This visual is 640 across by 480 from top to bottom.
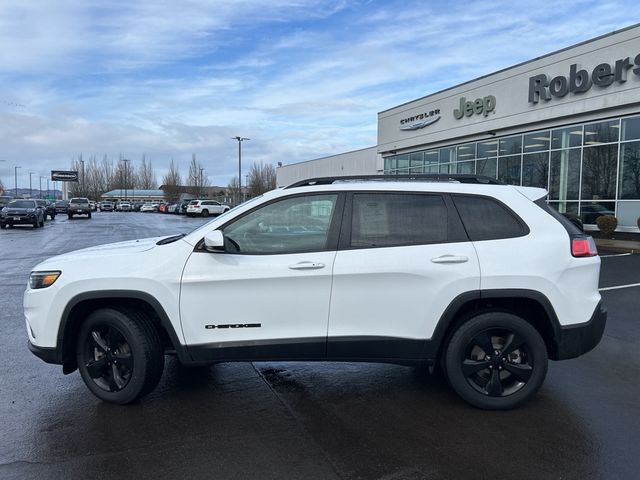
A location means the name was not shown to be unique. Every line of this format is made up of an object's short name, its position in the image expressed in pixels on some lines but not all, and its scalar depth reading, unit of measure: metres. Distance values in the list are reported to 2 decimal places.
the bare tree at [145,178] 118.62
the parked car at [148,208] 75.62
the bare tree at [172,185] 98.22
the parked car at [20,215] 27.61
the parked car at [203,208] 47.53
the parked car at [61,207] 55.88
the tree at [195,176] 97.25
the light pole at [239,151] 51.30
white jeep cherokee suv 3.84
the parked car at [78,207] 43.09
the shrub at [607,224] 18.19
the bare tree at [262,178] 77.68
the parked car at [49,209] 40.19
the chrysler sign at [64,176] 103.81
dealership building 18.50
